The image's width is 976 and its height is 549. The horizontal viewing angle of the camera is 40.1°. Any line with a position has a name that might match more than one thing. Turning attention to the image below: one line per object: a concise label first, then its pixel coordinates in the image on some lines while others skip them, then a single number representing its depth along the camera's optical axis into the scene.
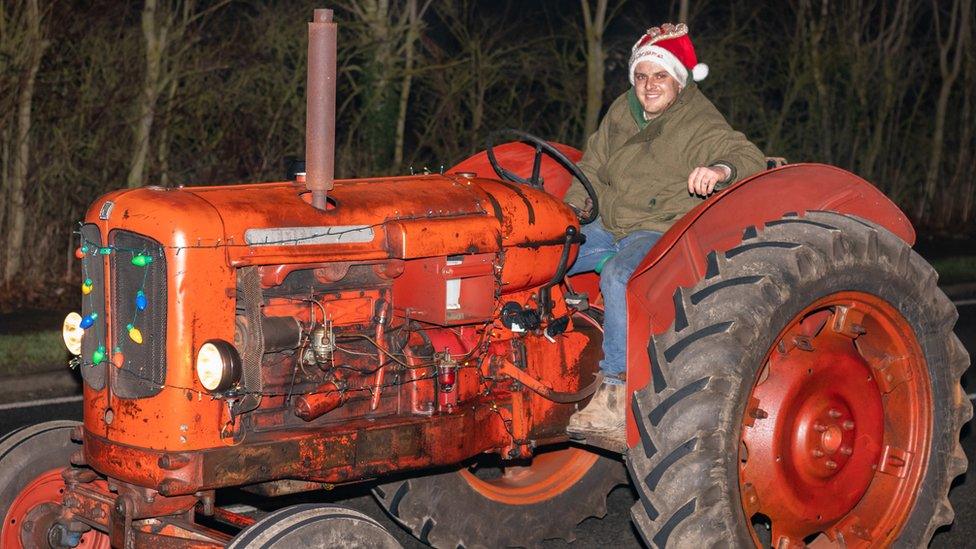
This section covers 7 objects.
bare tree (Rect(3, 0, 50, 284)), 11.24
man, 5.22
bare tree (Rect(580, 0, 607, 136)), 15.02
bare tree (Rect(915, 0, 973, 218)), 18.53
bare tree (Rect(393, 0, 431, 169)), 13.78
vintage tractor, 4.22
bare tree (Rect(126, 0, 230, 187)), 11.98
